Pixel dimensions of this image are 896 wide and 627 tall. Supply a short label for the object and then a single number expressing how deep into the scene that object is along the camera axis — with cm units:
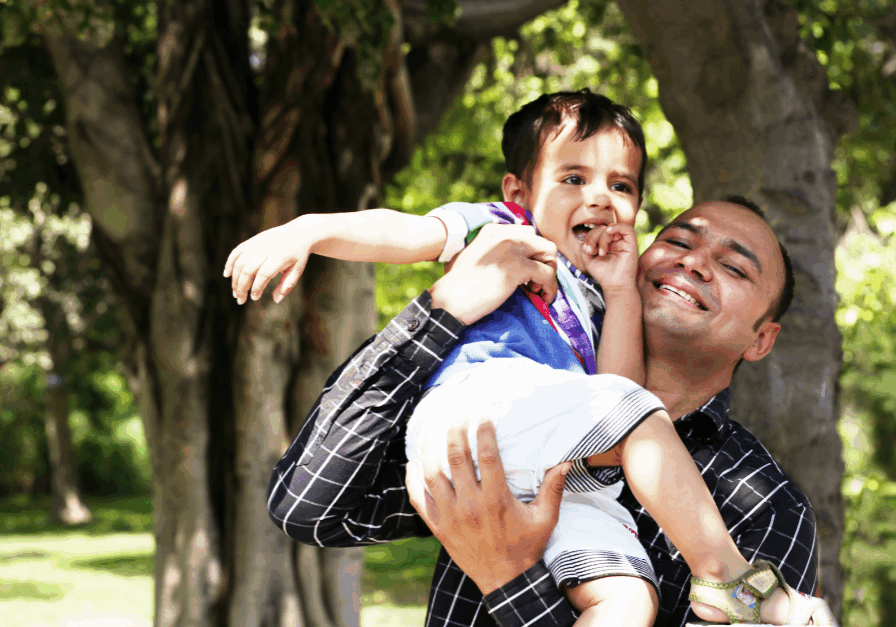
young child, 179
